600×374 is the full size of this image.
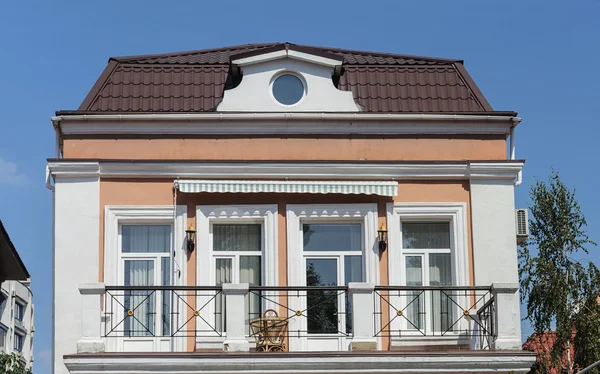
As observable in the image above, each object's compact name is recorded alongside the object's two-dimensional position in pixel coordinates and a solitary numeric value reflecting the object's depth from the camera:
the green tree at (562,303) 30.30
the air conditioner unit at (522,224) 20.58
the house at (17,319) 98.94
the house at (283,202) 19.09
